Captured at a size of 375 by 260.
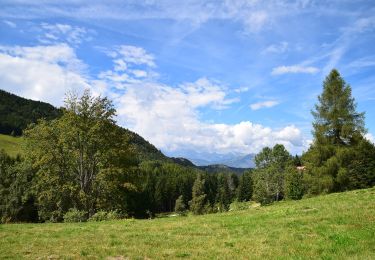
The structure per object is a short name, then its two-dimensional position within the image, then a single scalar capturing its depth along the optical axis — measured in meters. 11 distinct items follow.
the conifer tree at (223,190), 166.05
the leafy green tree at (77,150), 46.88
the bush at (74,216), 38.09
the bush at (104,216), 36.26
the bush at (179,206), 132.12
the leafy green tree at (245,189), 171.30
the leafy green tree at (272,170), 113.50
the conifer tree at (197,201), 118.44
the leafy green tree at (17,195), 66.69
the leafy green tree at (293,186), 85.50
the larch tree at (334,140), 51.81
